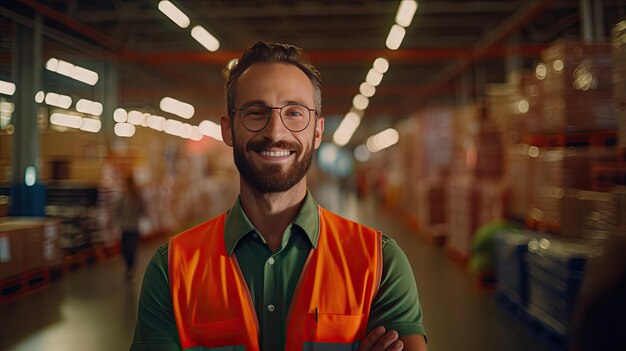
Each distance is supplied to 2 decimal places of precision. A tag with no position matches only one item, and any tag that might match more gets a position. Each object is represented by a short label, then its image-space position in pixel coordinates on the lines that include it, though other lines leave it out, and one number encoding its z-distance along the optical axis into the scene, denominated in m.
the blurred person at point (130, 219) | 7.59
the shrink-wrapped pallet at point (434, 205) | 11.78
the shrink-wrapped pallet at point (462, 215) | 8.72
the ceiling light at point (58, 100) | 6.78
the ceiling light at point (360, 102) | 21.66
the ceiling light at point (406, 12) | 8.41
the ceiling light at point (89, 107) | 8.23
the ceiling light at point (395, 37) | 9.94
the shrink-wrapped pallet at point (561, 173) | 5.38
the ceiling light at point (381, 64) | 13.30
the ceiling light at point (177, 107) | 16.53
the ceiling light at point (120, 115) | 10.95
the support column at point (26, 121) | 4.50
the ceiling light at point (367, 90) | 18.55
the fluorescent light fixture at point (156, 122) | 12.89
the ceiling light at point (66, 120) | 5.99
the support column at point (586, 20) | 6.42
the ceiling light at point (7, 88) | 4.23
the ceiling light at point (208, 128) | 20.74
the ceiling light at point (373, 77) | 15.09
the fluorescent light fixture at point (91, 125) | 8.56
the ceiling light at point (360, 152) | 44.59
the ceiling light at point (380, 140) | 27.16
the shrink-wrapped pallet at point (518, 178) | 6.51
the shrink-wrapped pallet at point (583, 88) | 5.26
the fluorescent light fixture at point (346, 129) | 28.97
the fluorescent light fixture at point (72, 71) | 5.61
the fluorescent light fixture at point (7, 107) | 4.36
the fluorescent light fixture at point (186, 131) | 17.06
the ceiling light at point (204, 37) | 9.07
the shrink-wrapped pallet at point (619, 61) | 4.13
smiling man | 1.85
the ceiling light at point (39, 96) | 4.74
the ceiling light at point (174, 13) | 7.67
